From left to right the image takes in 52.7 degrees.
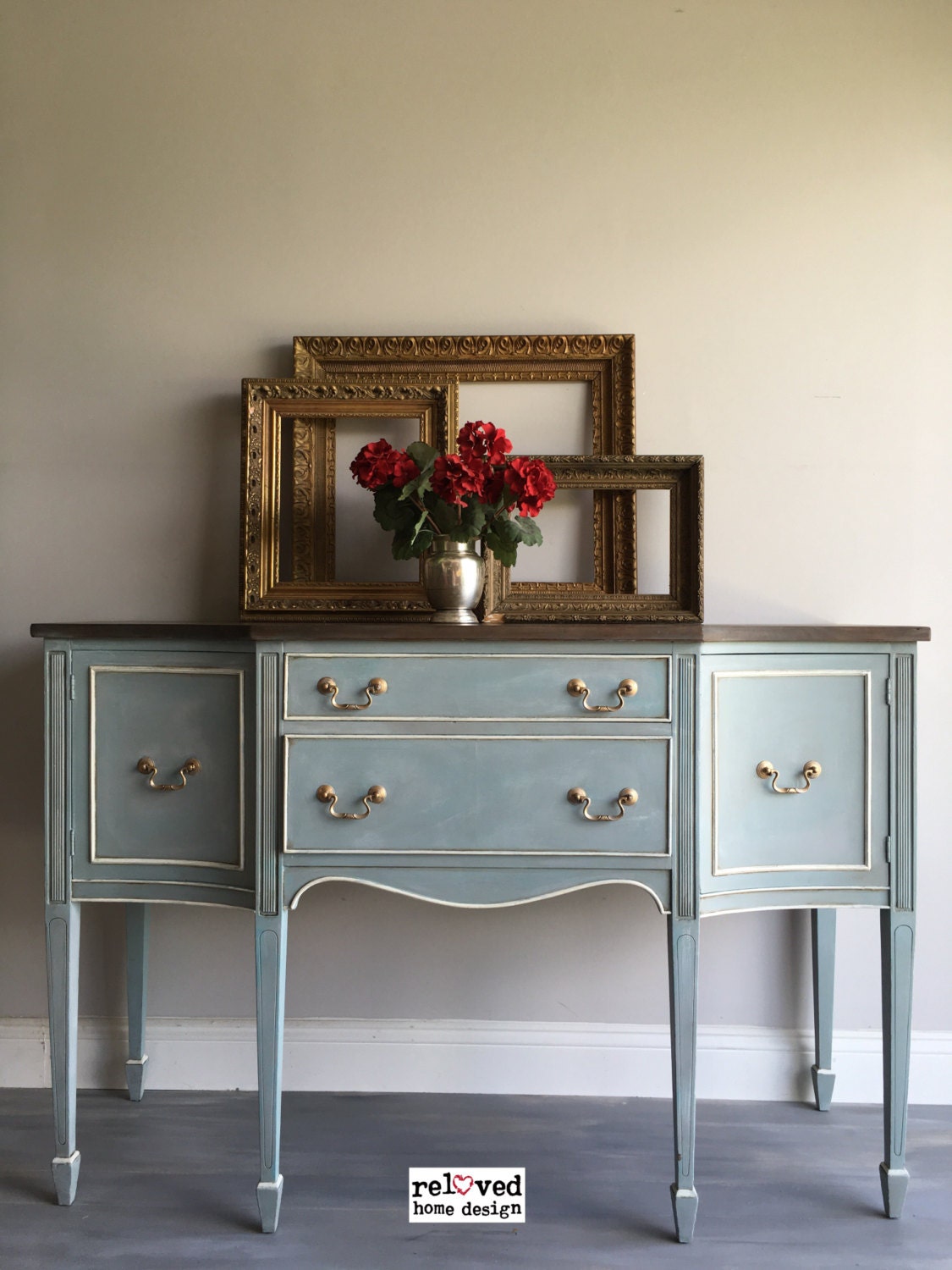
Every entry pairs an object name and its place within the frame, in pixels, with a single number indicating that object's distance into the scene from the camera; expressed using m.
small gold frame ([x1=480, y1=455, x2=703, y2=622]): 2.17
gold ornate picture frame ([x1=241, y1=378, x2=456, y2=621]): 2.23
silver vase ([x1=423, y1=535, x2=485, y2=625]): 1.96
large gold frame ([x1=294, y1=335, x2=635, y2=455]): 2.27
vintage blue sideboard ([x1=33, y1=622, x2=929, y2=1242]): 1.74
